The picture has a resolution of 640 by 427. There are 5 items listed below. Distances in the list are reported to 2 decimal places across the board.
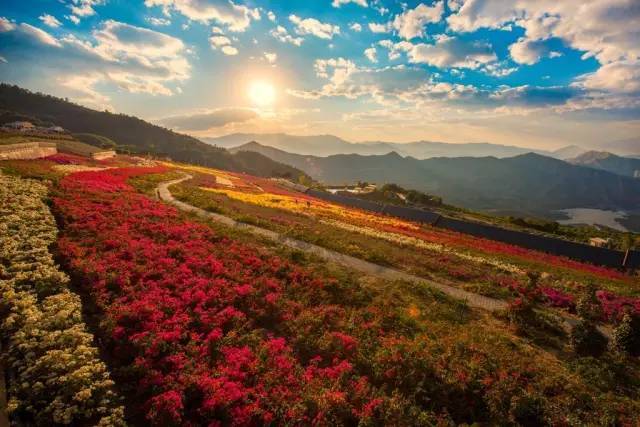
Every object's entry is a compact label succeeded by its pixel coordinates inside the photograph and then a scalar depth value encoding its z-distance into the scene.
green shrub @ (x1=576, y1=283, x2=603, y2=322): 15.47
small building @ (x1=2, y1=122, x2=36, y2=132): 148.54
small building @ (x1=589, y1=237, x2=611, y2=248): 50.31
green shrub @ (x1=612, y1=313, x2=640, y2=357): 14.61
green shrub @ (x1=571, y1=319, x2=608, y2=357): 14.55
